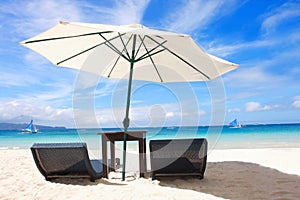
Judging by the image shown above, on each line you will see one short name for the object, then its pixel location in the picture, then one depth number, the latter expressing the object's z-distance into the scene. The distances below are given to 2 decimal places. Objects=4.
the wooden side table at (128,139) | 4.18
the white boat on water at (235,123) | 43.08
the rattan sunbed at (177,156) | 3.89
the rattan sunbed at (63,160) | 3.61
